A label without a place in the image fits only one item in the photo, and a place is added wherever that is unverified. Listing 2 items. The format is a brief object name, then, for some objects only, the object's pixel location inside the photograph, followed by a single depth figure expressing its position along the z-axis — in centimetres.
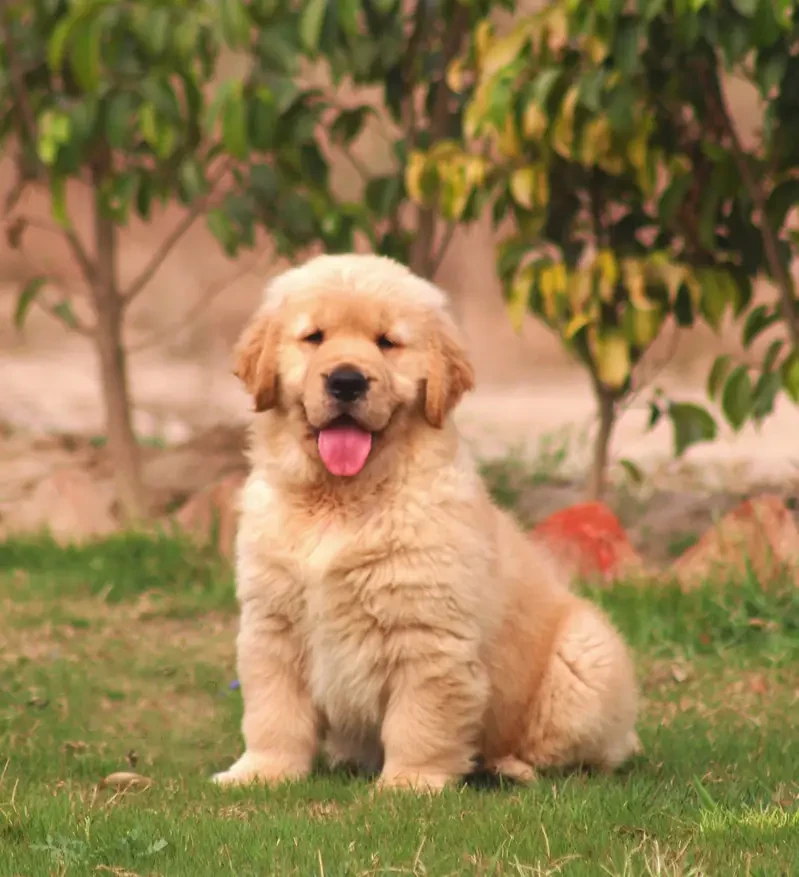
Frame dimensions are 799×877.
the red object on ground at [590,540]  1294
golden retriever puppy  775
